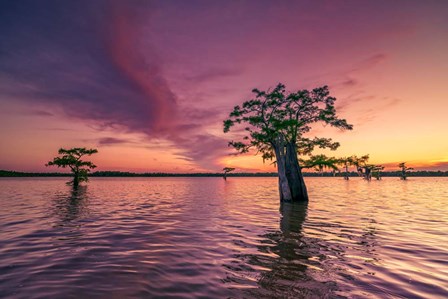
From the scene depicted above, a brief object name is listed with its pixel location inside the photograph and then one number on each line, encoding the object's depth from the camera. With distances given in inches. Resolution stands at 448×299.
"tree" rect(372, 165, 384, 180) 3860.2
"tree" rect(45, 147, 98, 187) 1813.5
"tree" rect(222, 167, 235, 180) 4342.0
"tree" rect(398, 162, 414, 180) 3599.9
